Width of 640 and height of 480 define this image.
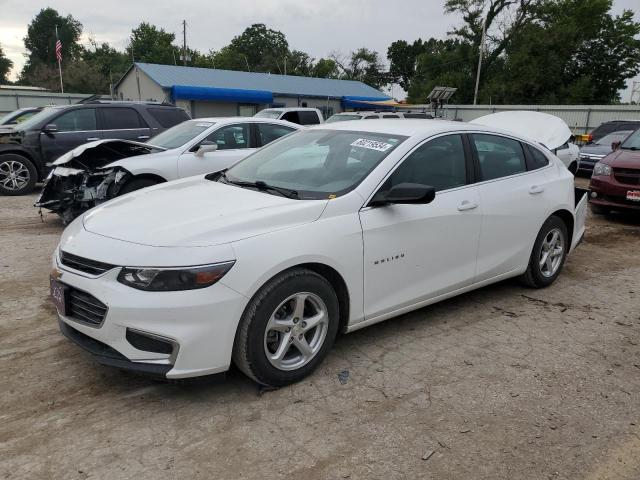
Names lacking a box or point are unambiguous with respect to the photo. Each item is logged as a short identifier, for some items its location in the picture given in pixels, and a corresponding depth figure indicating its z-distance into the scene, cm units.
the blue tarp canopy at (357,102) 3825
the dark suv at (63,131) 1005
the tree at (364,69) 7431
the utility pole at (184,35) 5728
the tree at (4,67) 7988
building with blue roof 3200
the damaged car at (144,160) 688
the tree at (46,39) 9031
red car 814
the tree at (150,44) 7969
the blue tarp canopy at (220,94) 3078
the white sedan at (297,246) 280
